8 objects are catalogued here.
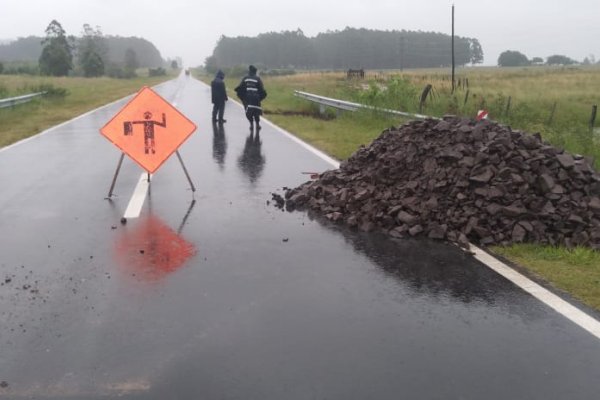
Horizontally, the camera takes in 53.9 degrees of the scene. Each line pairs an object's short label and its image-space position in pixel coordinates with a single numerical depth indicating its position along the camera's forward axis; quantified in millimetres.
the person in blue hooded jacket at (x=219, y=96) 18250
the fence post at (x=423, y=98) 18033
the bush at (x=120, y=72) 119312
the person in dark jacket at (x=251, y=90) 16641
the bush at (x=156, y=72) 145250
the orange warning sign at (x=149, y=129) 9164
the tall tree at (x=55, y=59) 100938
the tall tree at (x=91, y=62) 112500
